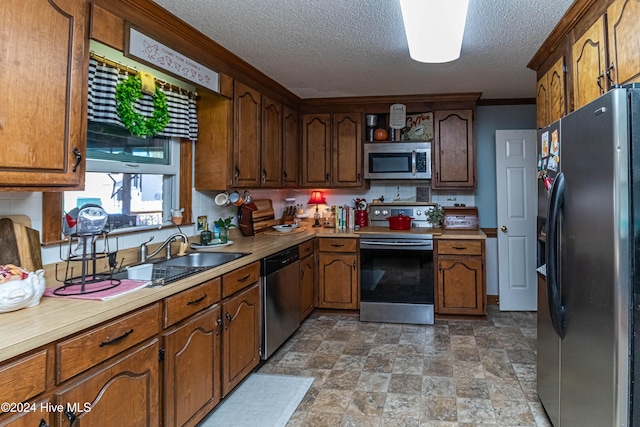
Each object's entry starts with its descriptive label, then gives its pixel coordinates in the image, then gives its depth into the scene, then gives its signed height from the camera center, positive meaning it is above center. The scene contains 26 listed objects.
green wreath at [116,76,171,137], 2.27 +0.68
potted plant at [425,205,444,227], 4.37 +0.09
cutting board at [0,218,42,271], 1.65 -0.10
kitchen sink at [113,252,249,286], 2.08 -0.26
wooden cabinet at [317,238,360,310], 4.05 -0.50
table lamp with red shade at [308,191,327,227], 4.74 +0.28
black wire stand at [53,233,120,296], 1.68 -0.26
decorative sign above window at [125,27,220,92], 2.09 +0.96
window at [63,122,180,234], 2.26 +0.29
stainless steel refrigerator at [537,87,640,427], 1.28 -0.13
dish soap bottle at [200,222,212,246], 3.05 -0.10
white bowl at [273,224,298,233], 4.13 -0.04
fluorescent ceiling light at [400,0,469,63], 1.83 +1.02
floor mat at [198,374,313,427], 2.22 -1.08
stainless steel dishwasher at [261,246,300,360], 2.86 -0.58
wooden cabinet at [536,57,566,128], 2.63 +0.93
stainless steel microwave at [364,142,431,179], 4.24 +0.69
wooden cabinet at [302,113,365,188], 4.41 +0.82
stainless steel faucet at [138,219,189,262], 2.43 -0.16
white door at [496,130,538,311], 4.25 +0.08
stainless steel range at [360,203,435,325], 3.83 -0.51
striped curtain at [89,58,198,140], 2.11 +0.72
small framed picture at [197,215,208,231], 3.14 +0.00
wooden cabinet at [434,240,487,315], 3.84 -0.50
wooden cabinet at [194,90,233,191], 3.02 +0.61
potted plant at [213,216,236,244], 3.19 -0.03
